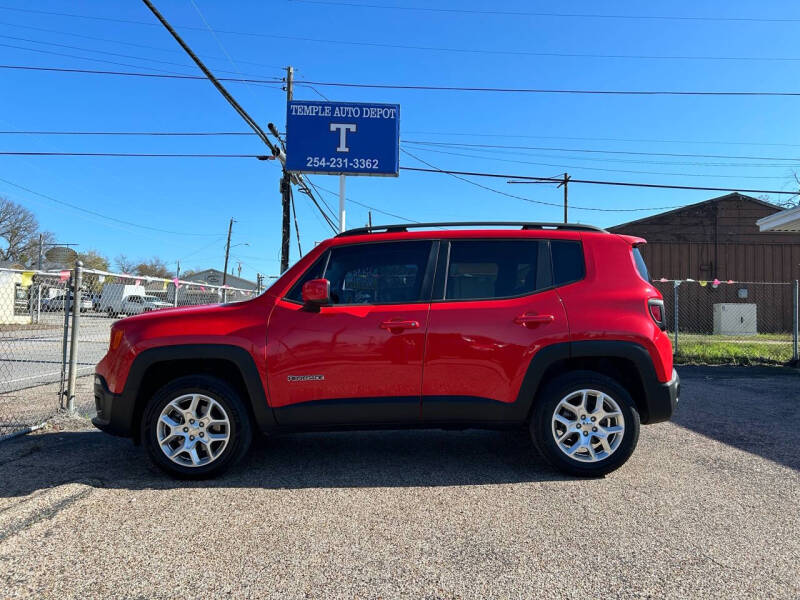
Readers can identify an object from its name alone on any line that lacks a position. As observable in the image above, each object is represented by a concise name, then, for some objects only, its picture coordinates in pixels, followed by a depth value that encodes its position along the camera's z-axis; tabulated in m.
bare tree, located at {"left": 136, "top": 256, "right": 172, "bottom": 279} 87.25
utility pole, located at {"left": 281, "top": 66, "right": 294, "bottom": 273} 17.53
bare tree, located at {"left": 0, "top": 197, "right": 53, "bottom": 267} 59.53
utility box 22.77
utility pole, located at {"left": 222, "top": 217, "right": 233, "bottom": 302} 51.28
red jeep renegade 3.60
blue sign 11.59
